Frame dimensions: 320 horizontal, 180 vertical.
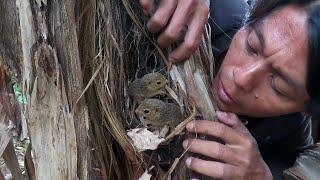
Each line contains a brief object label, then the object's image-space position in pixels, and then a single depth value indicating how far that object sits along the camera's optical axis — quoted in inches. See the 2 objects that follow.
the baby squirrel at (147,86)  31.6
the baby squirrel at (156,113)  31.0
